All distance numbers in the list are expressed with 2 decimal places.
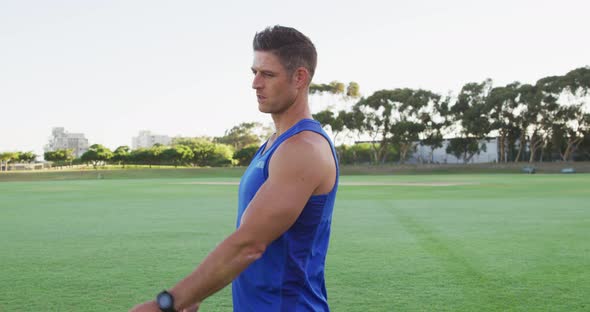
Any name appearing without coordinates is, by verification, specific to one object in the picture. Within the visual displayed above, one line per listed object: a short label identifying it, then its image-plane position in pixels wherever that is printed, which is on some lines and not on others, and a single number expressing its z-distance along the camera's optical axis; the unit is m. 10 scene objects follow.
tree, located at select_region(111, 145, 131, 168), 109.69
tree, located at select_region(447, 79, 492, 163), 76.88
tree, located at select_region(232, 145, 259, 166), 103.25
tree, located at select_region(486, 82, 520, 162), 75.56
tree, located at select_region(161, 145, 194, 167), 107.94
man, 1.82
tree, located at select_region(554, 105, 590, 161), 73.06
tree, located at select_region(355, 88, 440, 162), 81.00
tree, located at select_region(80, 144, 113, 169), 108.38
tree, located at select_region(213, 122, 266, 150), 144.74
